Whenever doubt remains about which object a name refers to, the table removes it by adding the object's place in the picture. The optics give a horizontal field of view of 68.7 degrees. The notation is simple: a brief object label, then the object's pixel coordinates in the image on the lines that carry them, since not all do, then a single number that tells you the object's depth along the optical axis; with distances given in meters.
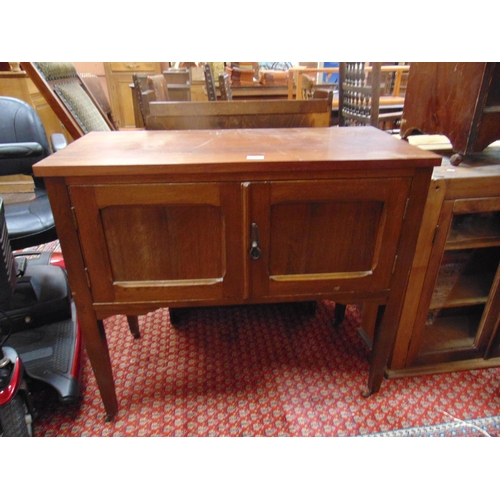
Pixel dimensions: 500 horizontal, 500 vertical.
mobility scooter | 0.97
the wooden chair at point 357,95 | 2.01
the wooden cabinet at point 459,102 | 1.06
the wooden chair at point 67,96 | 1.48
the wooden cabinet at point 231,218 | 0.83
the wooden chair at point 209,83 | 2.36
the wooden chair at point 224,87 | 2.18
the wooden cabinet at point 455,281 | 1.07
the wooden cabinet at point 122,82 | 5.08
